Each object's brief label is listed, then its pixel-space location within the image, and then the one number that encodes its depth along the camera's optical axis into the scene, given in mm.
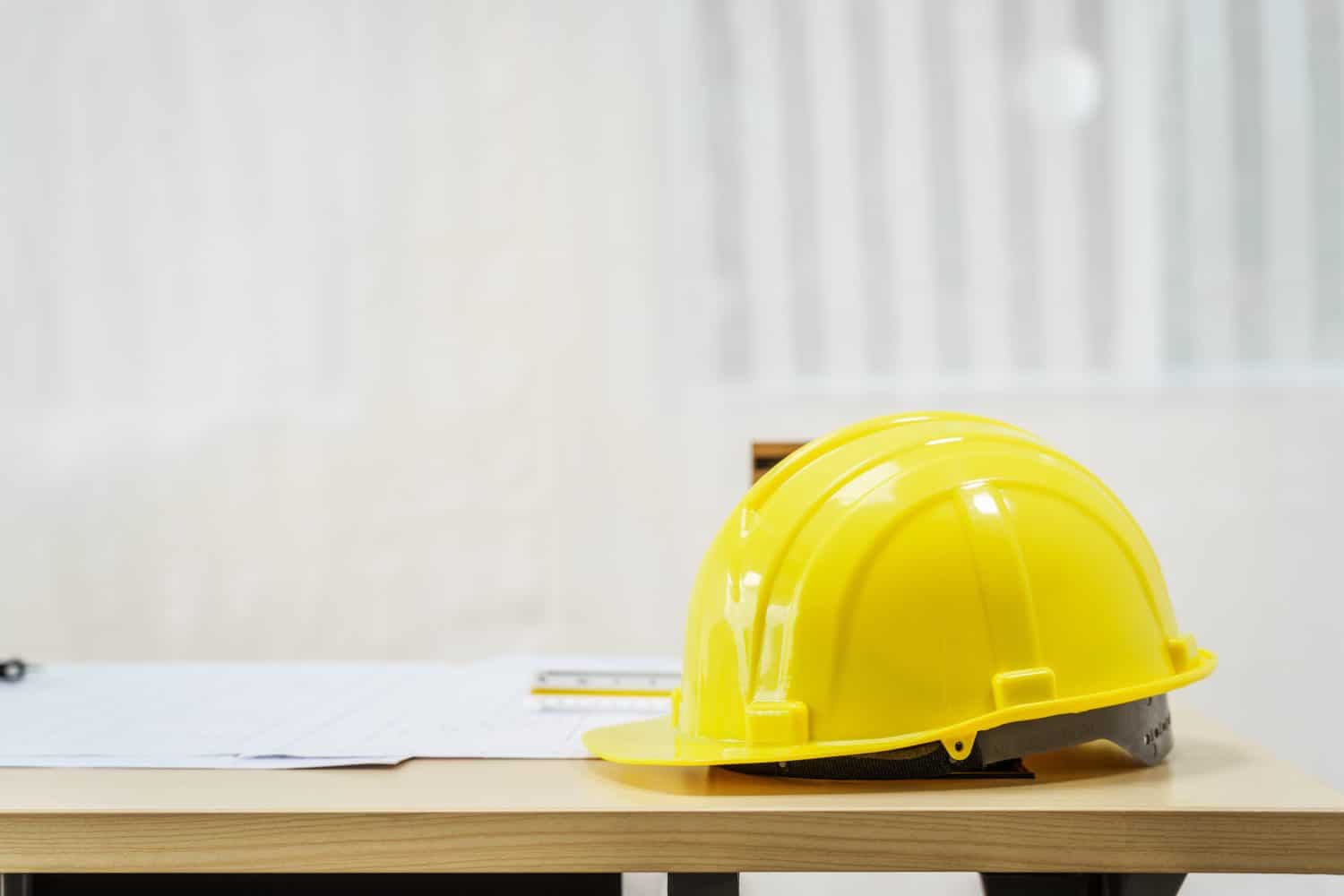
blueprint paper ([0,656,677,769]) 1886
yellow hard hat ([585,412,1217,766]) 1803
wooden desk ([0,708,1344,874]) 1743
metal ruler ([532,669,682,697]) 2065
